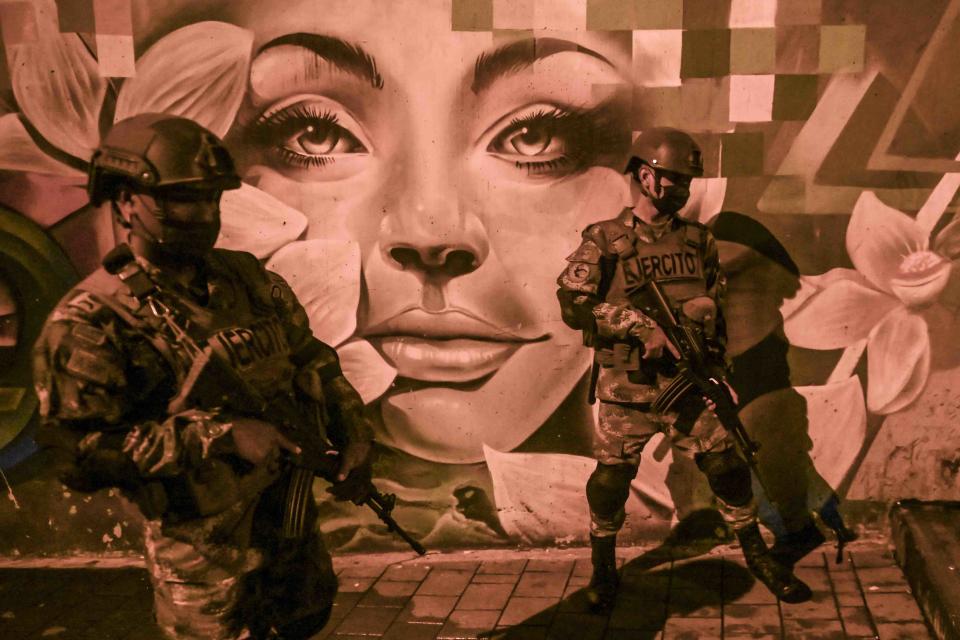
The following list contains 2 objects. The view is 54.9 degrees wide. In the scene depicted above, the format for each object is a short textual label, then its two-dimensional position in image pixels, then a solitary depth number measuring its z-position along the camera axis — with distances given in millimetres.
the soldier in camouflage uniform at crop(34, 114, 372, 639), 2375
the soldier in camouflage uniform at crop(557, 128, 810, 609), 4082
